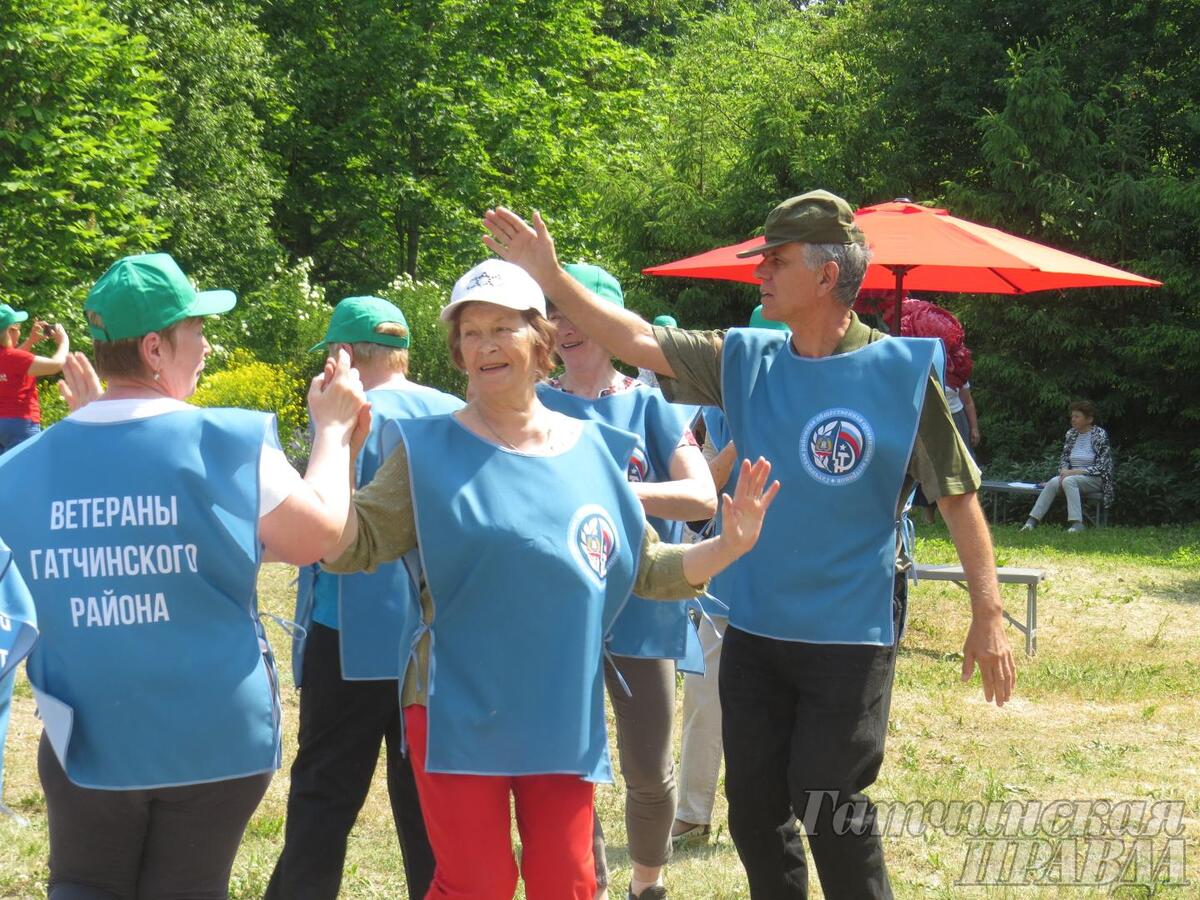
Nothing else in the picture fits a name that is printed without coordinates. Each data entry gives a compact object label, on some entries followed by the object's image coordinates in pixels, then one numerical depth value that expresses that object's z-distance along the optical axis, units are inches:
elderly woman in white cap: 121.0
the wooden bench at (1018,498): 644.7
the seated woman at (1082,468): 639.9
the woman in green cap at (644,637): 171.5
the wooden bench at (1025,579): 354.6
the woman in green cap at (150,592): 110.1
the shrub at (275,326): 831.7
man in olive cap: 145.2
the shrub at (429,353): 777.6
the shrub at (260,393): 709.9
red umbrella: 329.7
